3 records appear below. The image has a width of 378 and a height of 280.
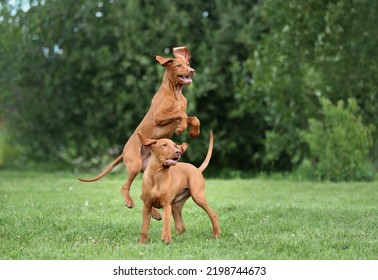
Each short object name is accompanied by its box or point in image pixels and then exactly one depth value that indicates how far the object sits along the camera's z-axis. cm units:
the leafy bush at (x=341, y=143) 2544
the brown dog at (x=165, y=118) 1302
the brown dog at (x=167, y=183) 1230
